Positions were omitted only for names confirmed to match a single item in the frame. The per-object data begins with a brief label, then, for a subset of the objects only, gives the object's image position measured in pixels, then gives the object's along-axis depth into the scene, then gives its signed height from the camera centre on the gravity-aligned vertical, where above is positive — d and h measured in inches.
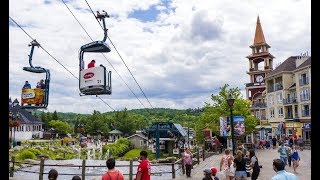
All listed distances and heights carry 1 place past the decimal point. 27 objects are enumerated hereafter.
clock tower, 3491.6 +466.4
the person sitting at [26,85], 746.5 +64.3
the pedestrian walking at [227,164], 569.6 -72.7
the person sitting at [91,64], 603.1 +85.7
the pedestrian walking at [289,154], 892.6 -91.9
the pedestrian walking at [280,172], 246.8 -37.3
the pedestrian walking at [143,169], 361.7 -50.3
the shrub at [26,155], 1576.0 -161.2
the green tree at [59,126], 4505.4 -104.0
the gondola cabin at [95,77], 574.6 +62.6
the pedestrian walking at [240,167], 511.5 -69.0
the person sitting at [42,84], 728.3 +65.1
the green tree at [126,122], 4576.8 -63.0
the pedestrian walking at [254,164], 589.9 -75.2
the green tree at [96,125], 4628.2 -96.0
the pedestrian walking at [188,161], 800.3 -94.6
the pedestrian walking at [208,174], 317.5 -48.7
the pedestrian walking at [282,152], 821.9 -78.2
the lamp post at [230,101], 749.8 +31.5
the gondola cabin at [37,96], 725.9 +42.5
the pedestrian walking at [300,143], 1656.3 -121.7
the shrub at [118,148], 2198.2 -192.0
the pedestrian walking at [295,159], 828.6 -94.4
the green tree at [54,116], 5186.0 +19.7
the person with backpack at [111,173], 294.0 -44.0
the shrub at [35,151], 1803.0 -166.0
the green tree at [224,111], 1760.6 +27.2
